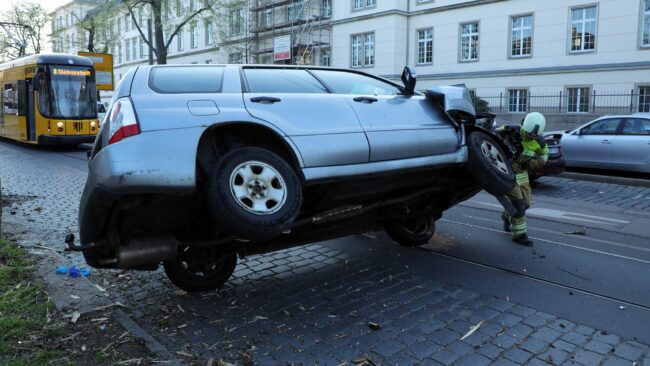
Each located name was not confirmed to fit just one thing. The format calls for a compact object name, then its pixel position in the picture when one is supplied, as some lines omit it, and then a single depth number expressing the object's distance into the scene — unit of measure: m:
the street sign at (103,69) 26.23
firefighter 6.32
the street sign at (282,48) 40.41
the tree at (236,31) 38.97
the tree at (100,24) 35.54
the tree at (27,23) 50.44
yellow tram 18.41
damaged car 3.57
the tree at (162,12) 34.34
